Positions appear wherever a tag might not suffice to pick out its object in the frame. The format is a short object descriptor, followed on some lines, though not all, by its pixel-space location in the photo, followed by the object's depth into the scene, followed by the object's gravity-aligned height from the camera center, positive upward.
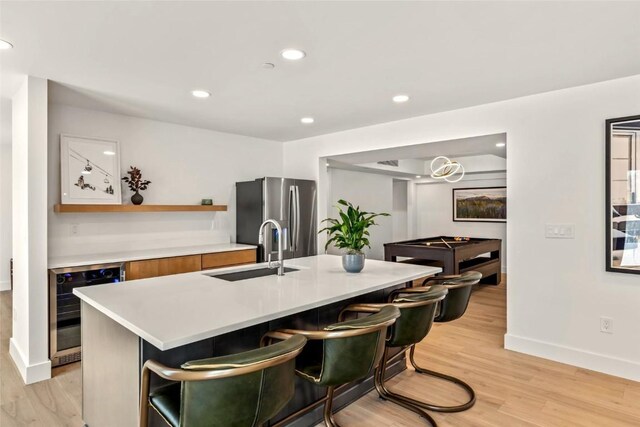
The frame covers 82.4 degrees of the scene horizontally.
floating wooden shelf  3.59 +0.03
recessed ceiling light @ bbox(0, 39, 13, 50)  2.31 +1.07
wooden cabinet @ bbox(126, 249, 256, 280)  3.60 -0.57
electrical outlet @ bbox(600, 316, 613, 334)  3.05 -0.95
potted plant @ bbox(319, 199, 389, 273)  2.68 -0.20
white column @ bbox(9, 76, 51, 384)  2.93 -0.17
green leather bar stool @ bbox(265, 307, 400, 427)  1.70 -0.65
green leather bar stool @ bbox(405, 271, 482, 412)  2.46 -0.66
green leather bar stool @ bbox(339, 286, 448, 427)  2.14 -0.62
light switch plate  3.24 -0.18
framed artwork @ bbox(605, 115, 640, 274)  2.93 +0.13
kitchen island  1.59 -0.47
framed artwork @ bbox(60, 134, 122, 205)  3.69 +0.43
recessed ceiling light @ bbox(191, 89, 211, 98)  3.29 +1.08
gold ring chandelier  5.97 +0.75
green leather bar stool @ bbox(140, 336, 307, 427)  1.28 -0.64
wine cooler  3.13 -0.89
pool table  5.26 -0.64
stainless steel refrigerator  4.74 -0.02
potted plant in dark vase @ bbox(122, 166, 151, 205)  4.14 +0.33
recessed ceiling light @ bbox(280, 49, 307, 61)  2.45 +1.07
